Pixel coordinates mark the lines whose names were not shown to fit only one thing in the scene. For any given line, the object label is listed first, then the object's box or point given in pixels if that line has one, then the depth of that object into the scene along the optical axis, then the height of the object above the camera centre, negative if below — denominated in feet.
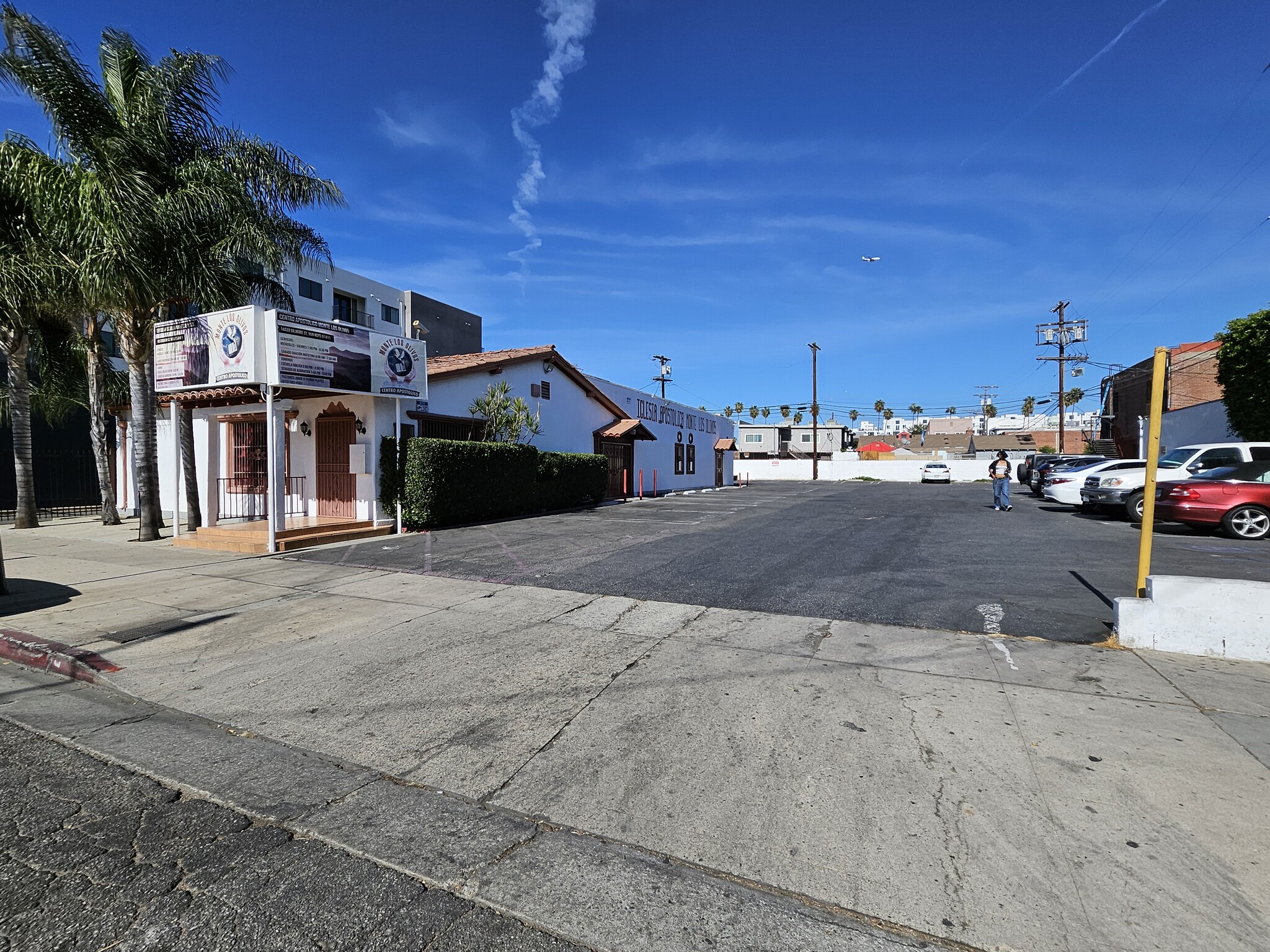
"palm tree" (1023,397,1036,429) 349.20 +25.54
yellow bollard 17.89 -0.23
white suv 43.68 -1.43
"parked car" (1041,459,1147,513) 58.15 -3.01
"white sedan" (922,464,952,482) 152.97 -5.03
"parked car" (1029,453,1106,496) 72.84 -1.50
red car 39.96 -3.08
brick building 105.91 +11.91
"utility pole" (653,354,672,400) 173.20 +21.73
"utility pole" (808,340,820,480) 175.01 -1.51
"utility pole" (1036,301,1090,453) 147.54 +27.95
